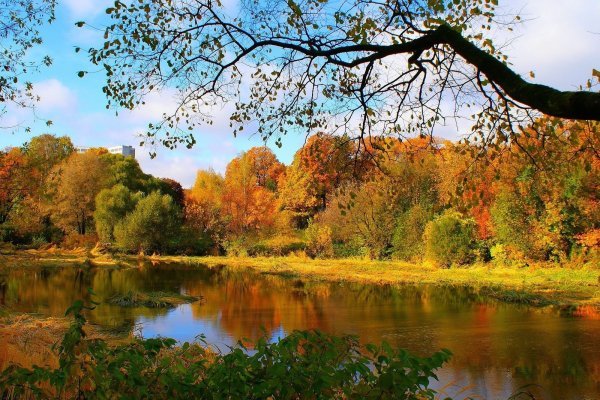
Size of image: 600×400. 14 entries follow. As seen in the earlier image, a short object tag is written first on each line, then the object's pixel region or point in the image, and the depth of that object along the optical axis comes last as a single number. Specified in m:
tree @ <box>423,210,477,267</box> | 26.81
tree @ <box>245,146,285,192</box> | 52.78
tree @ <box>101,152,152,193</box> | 42.97
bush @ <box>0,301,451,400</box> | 3.07
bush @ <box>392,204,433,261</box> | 29.55
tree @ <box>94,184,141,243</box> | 37.88
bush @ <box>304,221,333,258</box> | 33.56
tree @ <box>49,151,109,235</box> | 38.84
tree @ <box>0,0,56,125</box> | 6.54
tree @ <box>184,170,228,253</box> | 40.12
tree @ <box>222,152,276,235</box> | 39.59
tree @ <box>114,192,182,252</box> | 37.24
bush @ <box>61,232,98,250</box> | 36.41
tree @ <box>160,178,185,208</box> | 46.59
